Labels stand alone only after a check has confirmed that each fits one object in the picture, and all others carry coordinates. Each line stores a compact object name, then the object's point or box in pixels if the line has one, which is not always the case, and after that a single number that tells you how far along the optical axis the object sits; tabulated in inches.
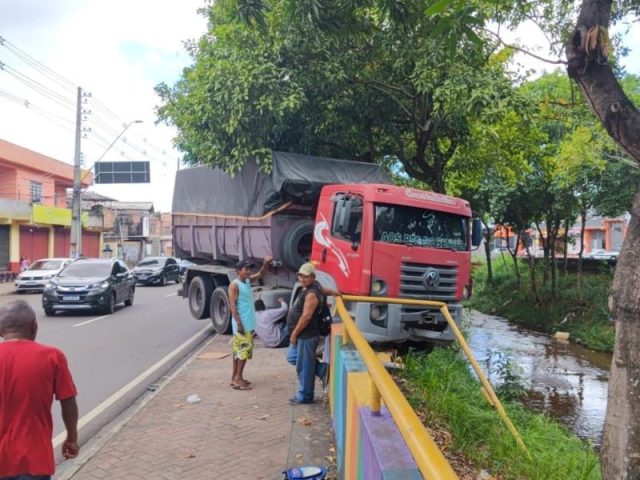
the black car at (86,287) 574.9
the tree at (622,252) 121.9
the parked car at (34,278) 872.3
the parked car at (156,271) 1127.6
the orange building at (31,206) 1105.4
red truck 318.7
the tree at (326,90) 369.4
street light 980.6
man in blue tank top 283.1
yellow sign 1165.7
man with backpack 250.5
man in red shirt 114.7
